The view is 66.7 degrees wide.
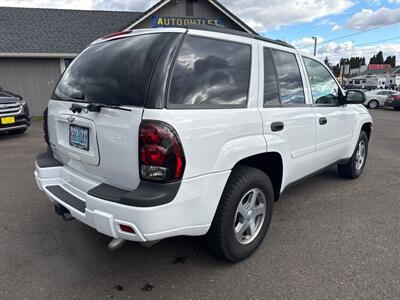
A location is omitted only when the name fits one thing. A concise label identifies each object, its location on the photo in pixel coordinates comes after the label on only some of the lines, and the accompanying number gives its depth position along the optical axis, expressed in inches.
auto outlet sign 518.3
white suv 75.9
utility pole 1589.3
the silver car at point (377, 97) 852.0
